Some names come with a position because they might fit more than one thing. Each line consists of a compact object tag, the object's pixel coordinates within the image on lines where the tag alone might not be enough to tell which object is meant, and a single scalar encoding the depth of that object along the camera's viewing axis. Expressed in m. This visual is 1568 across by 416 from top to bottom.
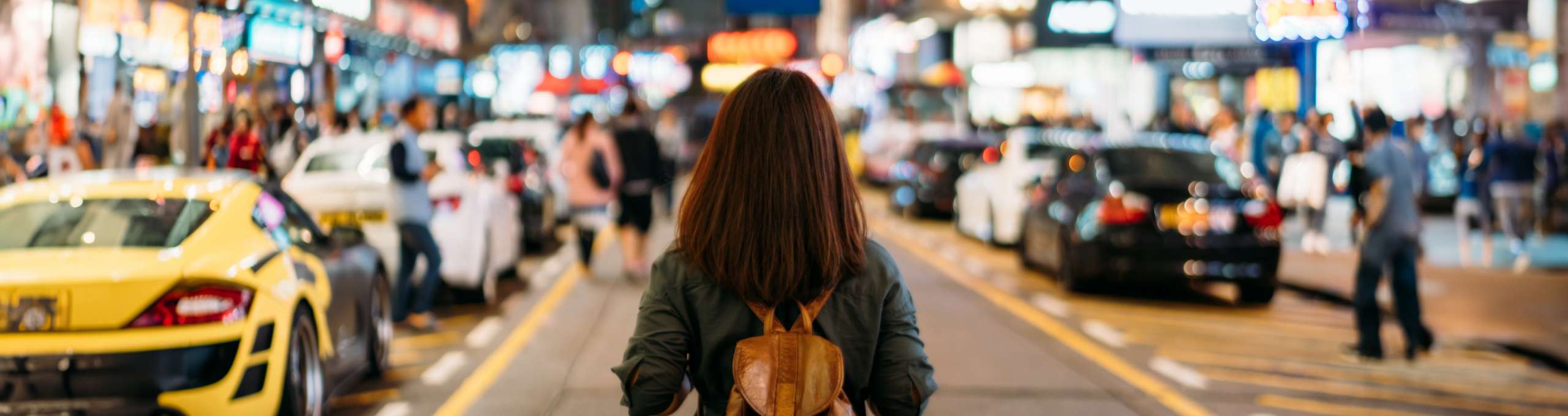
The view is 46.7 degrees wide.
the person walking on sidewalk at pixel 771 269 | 3.52
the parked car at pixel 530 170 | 18.95
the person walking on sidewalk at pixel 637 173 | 15.52
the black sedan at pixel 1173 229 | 13.81
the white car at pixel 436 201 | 12.52
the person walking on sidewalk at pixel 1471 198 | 19.92
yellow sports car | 6.30
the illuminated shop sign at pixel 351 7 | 26.17
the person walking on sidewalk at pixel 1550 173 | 23.94
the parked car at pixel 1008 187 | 19.47
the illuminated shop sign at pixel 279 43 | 22.42
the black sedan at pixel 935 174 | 25.39
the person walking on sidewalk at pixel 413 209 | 11.68
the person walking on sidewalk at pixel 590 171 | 15.60
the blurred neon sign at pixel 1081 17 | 37.84
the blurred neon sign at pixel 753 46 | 58.53
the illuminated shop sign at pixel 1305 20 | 19.03
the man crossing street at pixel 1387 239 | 10.75
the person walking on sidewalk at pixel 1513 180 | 19.56
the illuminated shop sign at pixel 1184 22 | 26.14
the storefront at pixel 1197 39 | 26.16
